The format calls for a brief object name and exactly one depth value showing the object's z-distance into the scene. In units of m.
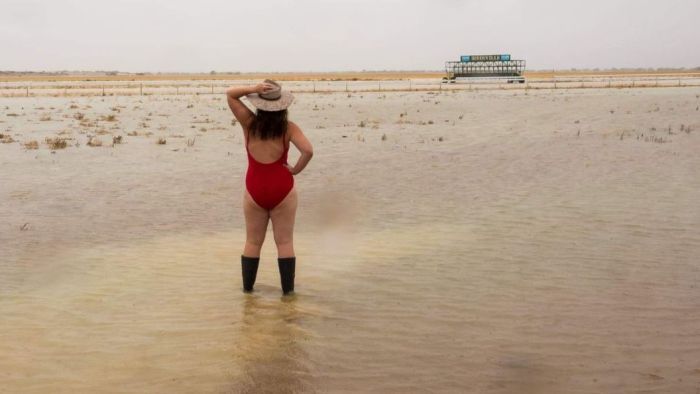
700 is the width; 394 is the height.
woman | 5.52
